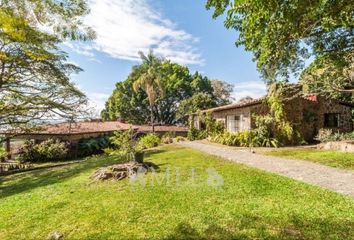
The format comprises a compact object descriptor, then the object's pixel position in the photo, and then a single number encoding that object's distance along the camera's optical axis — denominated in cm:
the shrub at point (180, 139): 2697
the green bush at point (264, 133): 1894
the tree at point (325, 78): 1378
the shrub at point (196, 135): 2758
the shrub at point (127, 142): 1211
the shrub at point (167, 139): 2602
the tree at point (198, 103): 3541
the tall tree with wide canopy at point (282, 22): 488
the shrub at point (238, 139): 1942
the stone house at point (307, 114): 2067
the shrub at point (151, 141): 2396
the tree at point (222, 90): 4891
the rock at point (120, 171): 1060
